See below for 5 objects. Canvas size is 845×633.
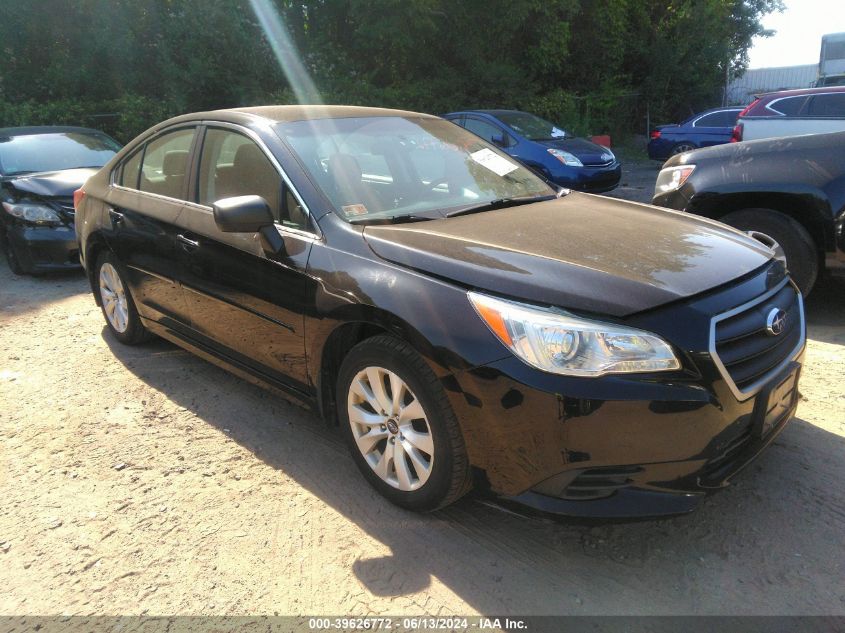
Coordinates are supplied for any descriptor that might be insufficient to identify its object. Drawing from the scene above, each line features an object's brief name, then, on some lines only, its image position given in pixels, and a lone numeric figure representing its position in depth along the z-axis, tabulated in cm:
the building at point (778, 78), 2700
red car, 846
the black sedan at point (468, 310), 214
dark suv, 441
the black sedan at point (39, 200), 656
